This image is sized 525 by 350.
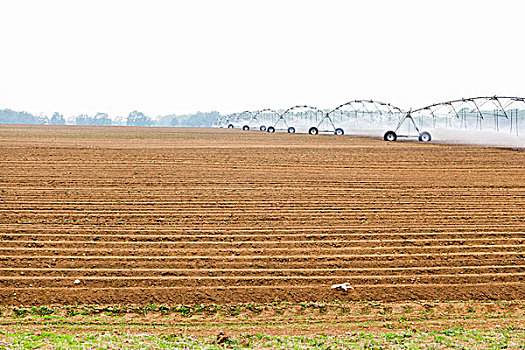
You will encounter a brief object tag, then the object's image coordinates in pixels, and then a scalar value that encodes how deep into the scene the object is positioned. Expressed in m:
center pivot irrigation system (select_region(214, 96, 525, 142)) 107.21
